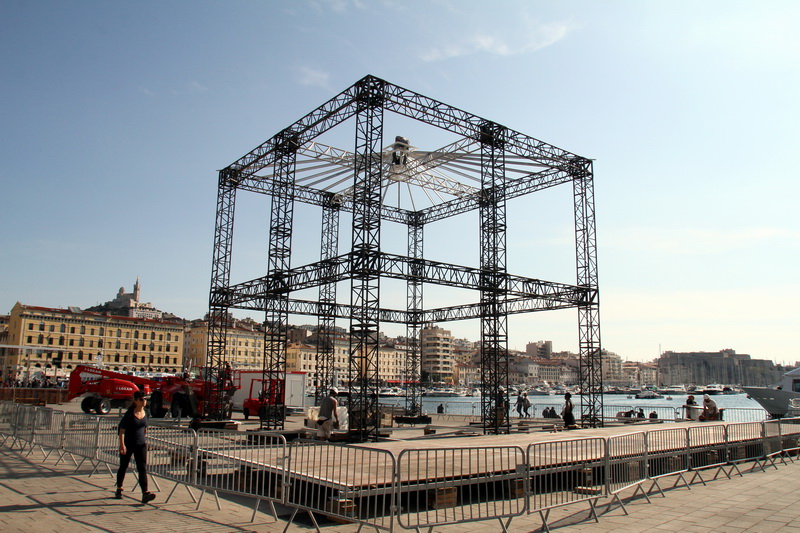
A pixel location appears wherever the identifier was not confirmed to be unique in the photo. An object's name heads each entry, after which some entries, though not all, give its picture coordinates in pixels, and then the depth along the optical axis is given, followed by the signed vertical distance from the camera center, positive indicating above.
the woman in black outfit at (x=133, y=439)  9.69 -1.43
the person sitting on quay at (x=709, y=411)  24.97 -2.12
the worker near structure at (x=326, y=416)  16.09 -1.69
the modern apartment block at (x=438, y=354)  157.60 +0.60
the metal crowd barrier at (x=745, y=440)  15.72 -2.12
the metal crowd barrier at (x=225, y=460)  9.39 -1.75
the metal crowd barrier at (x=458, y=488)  7.74 -2.07
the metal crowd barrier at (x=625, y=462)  10.06 -1.83
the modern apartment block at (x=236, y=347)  106.56 +1.13
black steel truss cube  21.08 +5.51
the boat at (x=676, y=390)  172.85 -8.80
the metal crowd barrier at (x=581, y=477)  8.64 -2.09
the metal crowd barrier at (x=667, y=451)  12.81 -1.99
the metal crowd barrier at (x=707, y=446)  14.03 -2.05
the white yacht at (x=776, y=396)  37.84 -2.24
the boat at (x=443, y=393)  136.76 -8.51
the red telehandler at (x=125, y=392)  28.52 -2.03
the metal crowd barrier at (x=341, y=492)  7.89 -1.97
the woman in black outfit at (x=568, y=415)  23.48 -2.23
